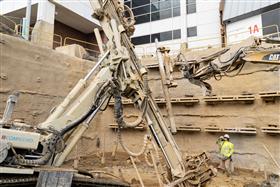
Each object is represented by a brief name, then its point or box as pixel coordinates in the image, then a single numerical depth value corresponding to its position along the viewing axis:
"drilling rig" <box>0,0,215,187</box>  2.81
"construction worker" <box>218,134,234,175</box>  7.24
